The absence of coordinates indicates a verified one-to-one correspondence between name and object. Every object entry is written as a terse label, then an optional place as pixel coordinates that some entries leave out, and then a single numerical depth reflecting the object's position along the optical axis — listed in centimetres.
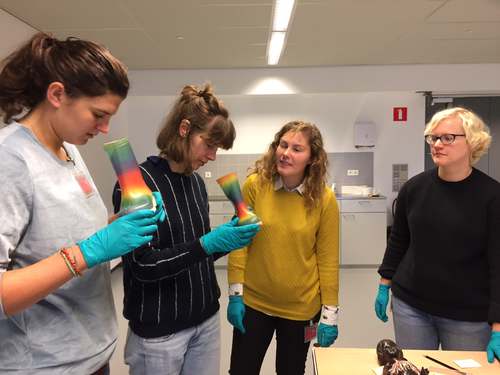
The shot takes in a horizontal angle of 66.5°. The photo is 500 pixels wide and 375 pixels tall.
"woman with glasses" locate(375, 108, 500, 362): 150
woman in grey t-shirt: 78
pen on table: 120
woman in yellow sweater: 165
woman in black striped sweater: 120
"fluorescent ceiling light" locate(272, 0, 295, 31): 301
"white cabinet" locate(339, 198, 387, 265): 489
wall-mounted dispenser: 531
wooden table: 122
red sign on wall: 535
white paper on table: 124
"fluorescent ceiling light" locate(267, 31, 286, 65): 379
